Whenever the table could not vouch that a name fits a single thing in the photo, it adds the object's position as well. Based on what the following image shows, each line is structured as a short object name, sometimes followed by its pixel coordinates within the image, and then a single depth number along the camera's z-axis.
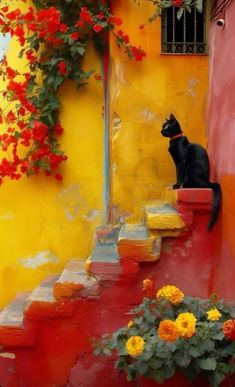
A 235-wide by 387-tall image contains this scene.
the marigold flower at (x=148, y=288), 3.41
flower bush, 3.00
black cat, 4.01
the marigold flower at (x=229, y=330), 2.94
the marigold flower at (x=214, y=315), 3.14
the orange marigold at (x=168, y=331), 2.98
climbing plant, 5.05
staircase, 3.89
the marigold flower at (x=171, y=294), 3.25
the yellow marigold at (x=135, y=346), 3.04
